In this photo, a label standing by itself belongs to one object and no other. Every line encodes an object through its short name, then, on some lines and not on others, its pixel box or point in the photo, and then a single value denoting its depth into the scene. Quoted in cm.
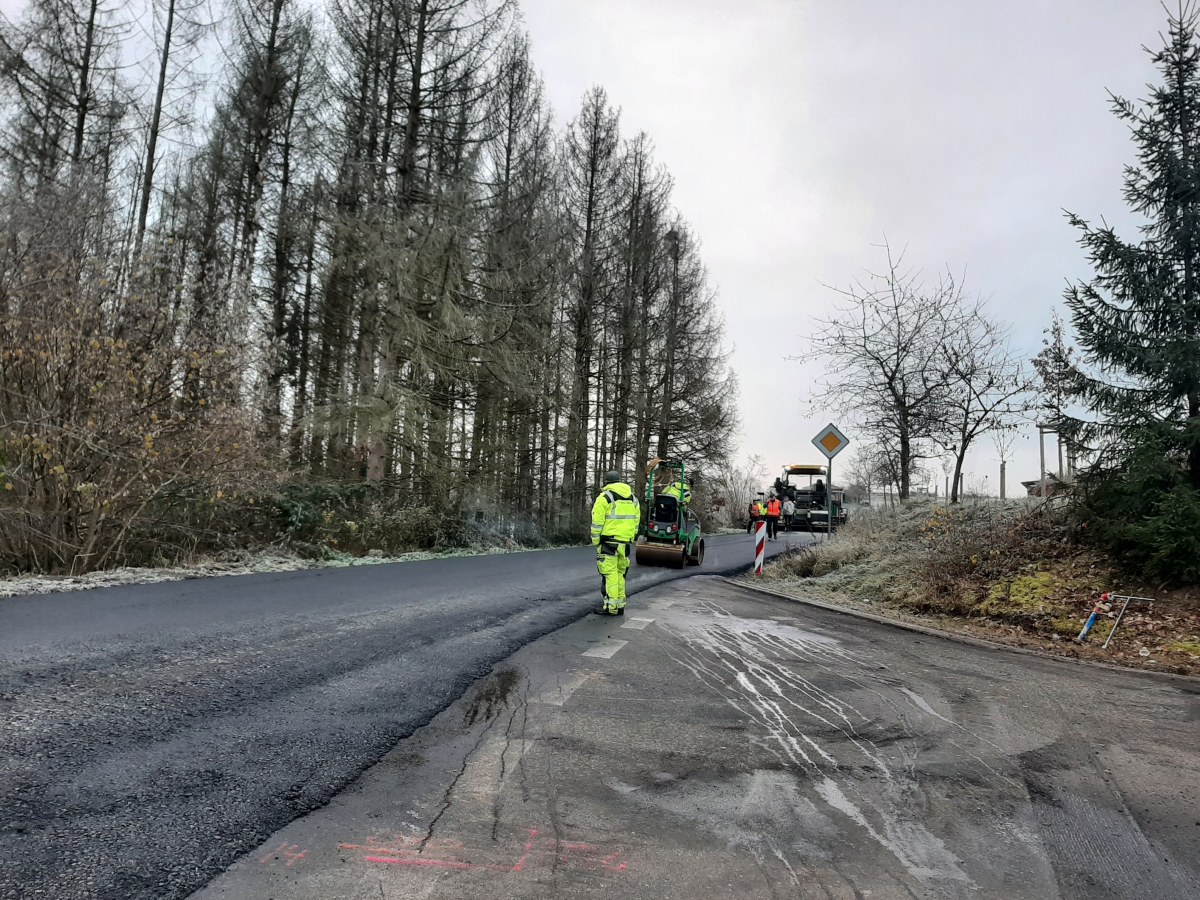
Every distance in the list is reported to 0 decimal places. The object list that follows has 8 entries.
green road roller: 1531
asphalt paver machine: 3297
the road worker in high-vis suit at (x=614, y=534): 849
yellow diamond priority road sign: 1413
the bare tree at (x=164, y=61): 1471
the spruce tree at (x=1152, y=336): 879
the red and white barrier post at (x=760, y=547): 1445
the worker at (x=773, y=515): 2666
